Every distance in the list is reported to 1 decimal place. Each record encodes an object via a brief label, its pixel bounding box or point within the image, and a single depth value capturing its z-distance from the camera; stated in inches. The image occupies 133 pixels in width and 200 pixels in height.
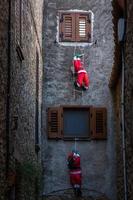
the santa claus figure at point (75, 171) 611.2
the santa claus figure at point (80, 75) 633.6
